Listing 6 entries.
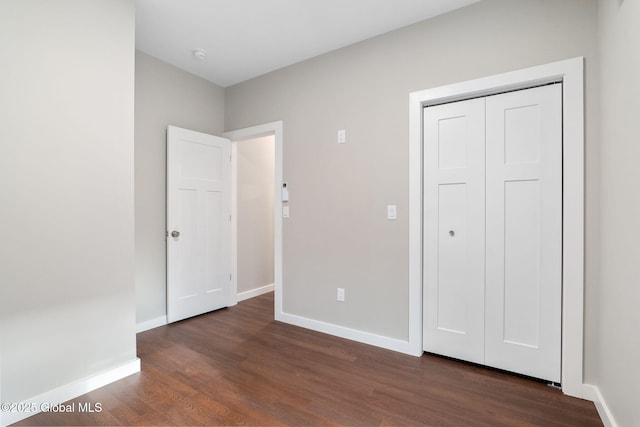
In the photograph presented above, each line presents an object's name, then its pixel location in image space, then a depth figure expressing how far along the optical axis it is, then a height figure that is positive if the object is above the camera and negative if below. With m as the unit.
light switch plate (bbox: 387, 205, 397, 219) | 2.54 -0.01
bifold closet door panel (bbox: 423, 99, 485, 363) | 2.25 -0.14
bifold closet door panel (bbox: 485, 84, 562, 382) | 1.98 -0.14
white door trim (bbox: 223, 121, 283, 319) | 3.24 +0.24
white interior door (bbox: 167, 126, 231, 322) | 3.15 -0.13
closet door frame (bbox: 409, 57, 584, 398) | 1.86 +0.02
